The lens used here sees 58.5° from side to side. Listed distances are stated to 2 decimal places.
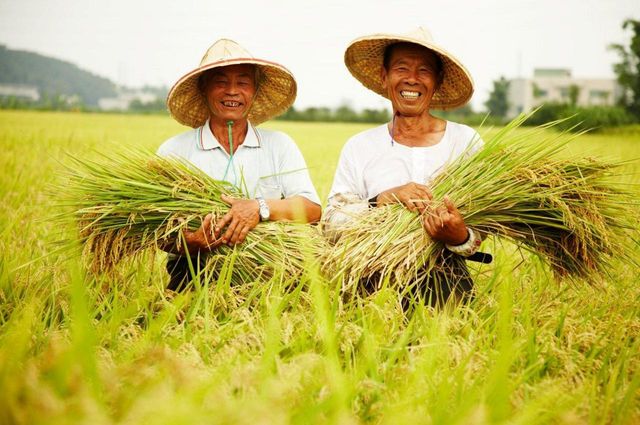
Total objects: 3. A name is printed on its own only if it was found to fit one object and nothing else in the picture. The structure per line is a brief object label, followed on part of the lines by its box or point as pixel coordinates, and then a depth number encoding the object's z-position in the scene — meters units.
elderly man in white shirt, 2.43
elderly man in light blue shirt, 2.60
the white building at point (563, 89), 53.44
